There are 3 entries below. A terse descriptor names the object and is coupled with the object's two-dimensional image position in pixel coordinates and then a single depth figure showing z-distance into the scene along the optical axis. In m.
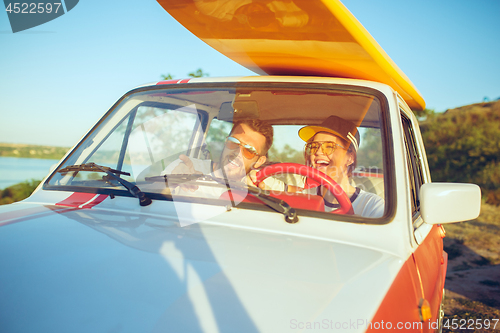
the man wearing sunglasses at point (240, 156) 1.94
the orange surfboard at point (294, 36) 1.39
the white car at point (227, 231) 0.84
